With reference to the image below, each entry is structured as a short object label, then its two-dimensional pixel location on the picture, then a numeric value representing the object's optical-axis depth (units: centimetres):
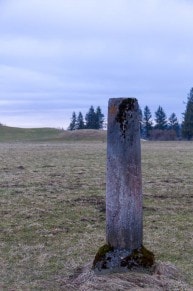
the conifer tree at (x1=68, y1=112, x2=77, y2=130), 11138
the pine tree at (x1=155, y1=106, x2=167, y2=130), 10450
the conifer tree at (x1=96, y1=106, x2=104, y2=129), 10494
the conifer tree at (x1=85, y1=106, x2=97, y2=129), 10594
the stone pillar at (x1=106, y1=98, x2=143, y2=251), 660
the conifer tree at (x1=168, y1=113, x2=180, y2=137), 10819
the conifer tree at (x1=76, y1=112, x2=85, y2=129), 10944
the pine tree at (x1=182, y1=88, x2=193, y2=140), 8729
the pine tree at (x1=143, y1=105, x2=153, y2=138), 10182
